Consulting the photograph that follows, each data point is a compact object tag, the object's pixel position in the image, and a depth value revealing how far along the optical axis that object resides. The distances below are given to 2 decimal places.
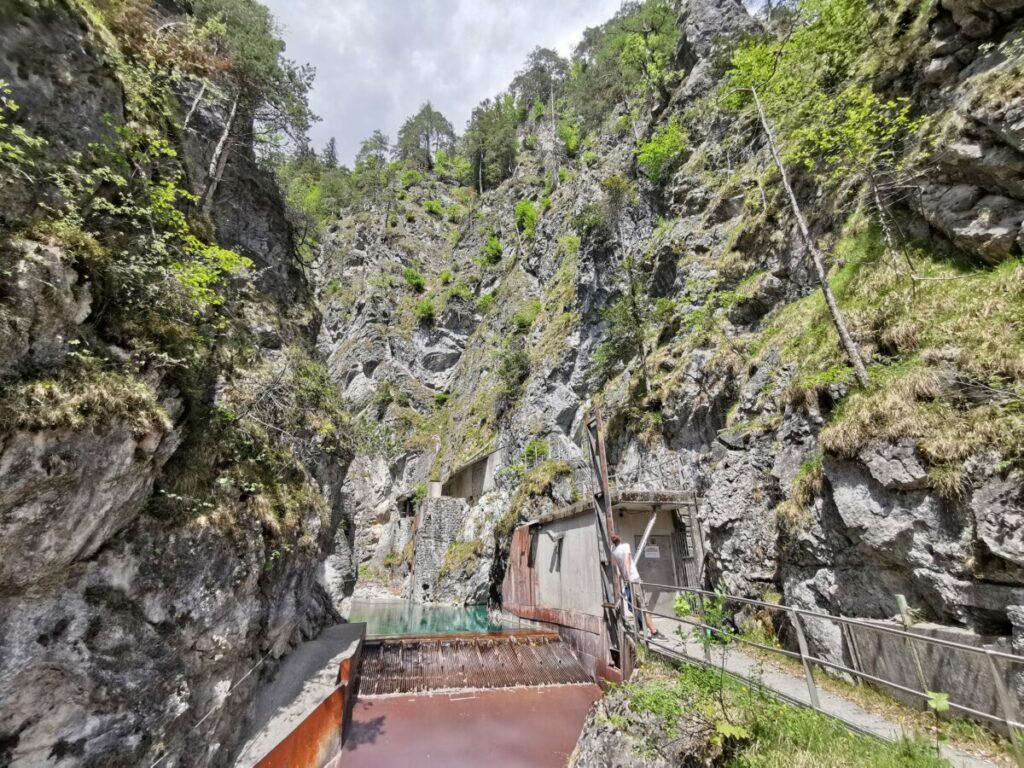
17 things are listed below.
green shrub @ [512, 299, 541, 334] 31.56
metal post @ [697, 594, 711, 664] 5.47
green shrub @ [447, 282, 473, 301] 42.62
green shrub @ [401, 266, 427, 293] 45.84
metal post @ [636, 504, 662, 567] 10.70
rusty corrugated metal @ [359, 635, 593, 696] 10.09
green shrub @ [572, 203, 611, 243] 24.48
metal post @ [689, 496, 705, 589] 12.02
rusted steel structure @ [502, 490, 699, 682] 10.65
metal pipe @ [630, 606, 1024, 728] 3.28
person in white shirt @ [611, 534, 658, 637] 8.76
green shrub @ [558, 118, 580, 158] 40.50
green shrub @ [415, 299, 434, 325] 43.19
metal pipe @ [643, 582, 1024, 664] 3.44
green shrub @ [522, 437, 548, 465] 23.34
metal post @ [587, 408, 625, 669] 9.55
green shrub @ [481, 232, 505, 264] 43.72
